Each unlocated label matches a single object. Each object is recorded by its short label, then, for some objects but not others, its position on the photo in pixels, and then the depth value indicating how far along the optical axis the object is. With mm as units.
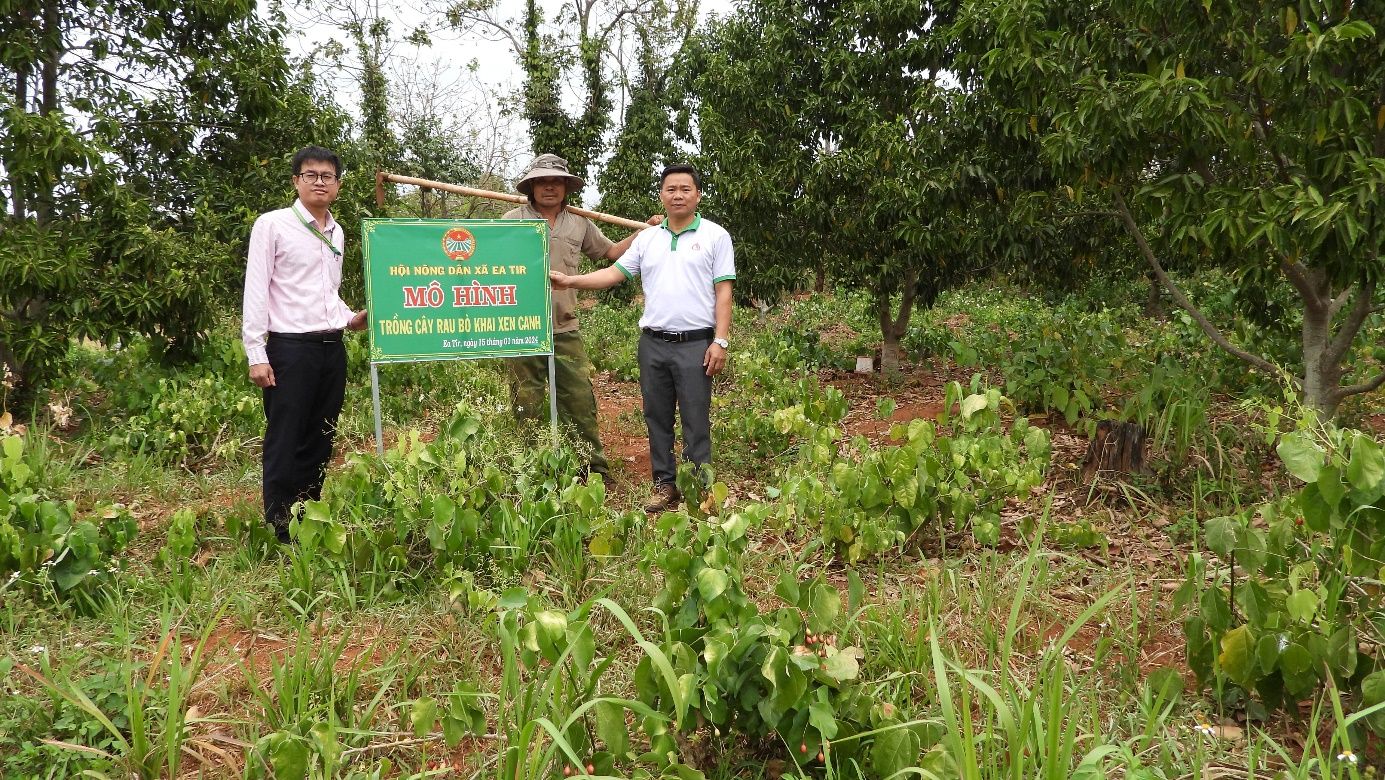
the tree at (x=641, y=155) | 15938
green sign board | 3947
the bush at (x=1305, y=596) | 2023
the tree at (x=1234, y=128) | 3467
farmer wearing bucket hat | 4617
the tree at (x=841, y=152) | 6684
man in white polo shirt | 4234
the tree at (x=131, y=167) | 5320
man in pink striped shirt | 3607
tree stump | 4219
